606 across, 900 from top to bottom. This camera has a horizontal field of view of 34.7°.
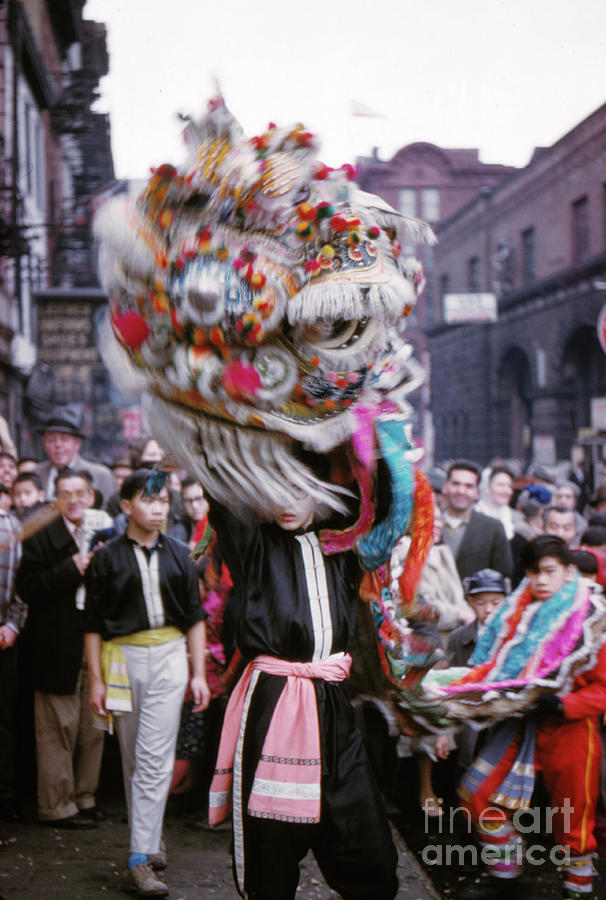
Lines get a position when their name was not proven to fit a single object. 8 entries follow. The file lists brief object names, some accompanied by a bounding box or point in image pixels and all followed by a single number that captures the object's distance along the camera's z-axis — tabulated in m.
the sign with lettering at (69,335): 14.52
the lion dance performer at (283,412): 2.64
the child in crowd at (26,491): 6.03
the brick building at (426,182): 45.19
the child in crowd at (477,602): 4.80
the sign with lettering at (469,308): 22.61
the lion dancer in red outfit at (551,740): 3.74
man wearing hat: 6.78
